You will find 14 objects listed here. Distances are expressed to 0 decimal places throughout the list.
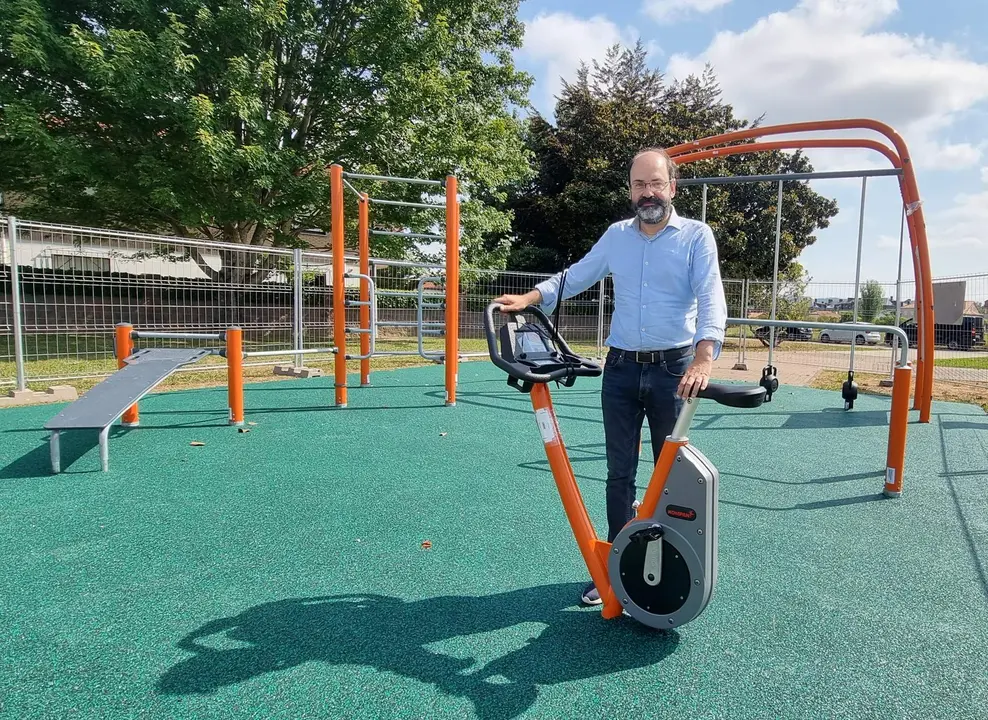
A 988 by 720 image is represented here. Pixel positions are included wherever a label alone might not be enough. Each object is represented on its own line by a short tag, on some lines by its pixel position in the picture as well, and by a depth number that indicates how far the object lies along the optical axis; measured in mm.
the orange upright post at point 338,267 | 5676
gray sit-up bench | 3629
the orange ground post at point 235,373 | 4949
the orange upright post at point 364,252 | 6566
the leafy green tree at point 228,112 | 9641
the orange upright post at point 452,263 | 5900
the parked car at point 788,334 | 15117
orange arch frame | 4879
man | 1978
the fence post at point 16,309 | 6043
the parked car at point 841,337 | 19500
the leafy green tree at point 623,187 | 17156
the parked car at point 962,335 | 11430
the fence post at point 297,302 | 8406
